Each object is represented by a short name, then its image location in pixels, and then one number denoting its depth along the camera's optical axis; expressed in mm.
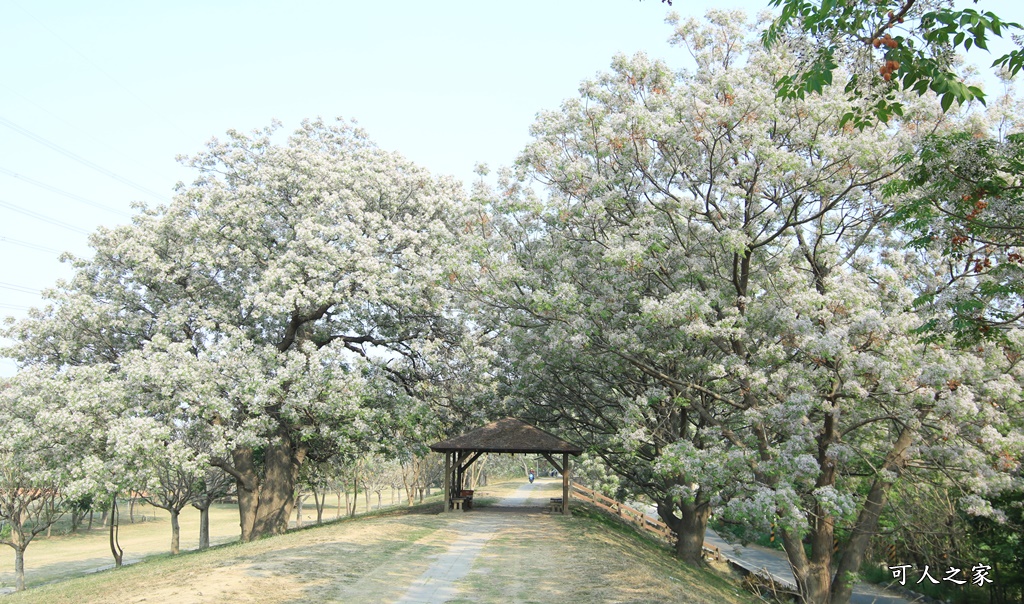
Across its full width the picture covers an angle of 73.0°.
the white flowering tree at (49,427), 18859
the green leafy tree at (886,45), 5504
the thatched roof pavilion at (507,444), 22859
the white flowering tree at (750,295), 14484
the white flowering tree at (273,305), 20375
